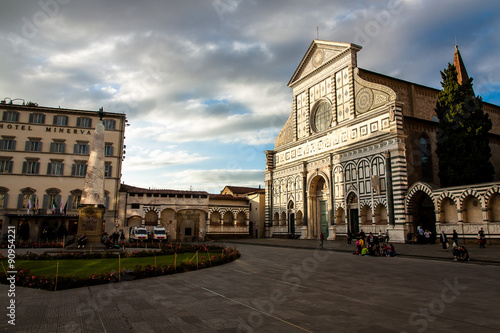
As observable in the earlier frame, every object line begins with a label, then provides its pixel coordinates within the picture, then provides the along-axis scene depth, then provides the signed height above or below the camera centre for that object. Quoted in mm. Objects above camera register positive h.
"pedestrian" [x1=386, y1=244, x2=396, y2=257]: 21078 -1600
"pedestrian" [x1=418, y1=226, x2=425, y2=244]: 28906 -860
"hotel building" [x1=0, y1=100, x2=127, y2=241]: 41281 +7214
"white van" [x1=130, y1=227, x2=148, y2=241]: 39250 -1260
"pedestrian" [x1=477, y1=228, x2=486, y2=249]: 23500 -861
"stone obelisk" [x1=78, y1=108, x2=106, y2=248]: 23781 +1413
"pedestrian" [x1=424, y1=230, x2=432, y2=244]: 28625 -847
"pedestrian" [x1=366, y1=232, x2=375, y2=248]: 22477 -1034
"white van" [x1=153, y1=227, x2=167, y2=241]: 40609 -1291
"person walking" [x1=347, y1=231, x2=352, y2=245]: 30655 -1142
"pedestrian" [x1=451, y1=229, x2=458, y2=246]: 22341 -713
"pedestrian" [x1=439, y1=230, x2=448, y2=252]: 22406 -1038
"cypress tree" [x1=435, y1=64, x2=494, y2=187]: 27938 +7404
